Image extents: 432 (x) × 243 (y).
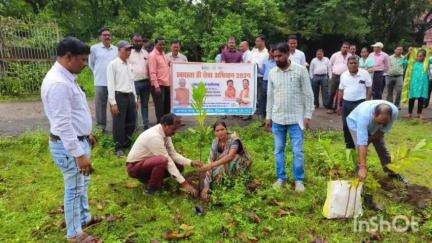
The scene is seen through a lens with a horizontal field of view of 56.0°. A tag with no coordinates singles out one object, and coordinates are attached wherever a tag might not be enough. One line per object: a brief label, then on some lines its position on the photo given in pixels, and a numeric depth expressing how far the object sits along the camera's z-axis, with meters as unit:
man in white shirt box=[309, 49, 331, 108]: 10.93
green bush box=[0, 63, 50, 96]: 12.32
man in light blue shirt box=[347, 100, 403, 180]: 4.77
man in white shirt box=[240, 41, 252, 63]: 9.62
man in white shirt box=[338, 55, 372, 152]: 7.20
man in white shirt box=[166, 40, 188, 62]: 8.82
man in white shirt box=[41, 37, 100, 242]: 3.61
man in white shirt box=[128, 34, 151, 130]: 8.08
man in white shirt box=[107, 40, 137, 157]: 6.77
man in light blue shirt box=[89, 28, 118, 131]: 7.86
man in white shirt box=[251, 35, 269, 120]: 9.28
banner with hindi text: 8.62
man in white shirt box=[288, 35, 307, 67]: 9.04
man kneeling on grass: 5.29
